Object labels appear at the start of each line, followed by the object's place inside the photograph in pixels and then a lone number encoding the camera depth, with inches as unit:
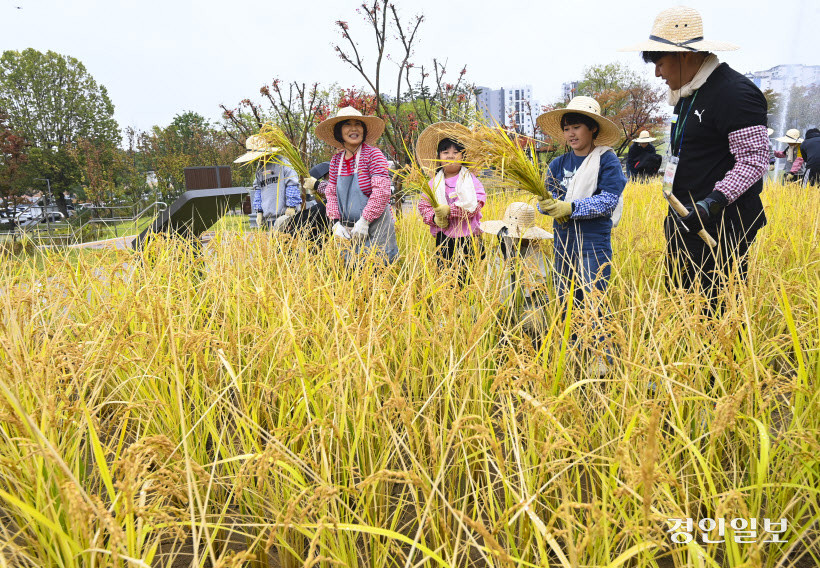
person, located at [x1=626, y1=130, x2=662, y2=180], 367.6
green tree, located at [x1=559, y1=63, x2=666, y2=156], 796.0
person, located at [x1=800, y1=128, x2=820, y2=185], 269.0
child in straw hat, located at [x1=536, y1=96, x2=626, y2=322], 96.7
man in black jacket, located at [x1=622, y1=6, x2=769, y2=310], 79.5
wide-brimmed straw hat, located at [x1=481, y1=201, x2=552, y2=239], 106.9
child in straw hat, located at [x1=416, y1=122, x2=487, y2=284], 124.5
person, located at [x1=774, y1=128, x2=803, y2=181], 332.5
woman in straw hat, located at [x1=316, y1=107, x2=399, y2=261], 138.0
